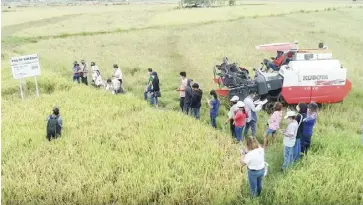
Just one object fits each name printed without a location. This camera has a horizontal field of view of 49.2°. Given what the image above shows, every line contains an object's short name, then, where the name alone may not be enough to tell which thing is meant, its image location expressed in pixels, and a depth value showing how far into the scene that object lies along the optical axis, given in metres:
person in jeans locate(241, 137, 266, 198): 6.72
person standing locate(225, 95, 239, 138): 10.07
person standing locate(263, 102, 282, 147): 9.40
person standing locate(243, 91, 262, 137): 10.34
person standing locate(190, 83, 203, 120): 11.41
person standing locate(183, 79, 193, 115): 11.64
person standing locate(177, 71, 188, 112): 12.49
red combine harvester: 12.88
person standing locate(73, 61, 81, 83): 16.88
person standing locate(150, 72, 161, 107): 13.31
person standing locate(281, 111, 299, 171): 7.91
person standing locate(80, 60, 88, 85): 16.82
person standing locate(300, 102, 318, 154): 8.27
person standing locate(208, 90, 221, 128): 11.01
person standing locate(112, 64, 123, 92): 15.14
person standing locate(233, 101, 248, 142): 9.84
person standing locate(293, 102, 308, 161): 8.26
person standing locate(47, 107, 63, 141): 9.64
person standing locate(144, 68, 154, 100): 13.48
